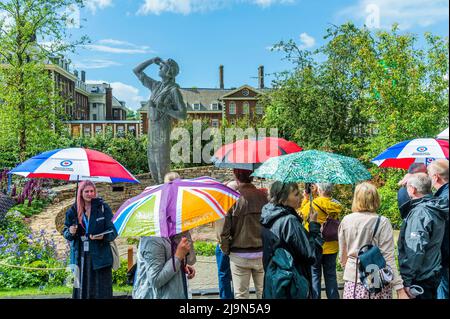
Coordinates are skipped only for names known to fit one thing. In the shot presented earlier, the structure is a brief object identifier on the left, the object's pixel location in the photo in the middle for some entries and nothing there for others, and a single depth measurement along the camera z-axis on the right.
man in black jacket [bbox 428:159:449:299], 4.23
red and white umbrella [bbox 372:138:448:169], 5.73
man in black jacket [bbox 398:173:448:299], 4.12
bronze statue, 9.99
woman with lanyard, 4.94
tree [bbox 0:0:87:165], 17.55
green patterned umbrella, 4.63
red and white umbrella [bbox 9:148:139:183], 4.76
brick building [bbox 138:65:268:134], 60.95
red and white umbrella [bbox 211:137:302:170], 5.47
